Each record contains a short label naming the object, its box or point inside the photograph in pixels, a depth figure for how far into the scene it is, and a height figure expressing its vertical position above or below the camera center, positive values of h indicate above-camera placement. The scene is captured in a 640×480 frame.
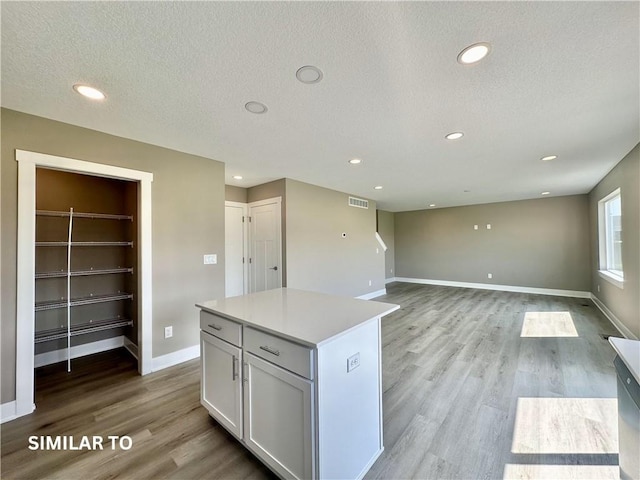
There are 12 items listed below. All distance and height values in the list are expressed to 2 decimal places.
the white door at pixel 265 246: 4.43 -0.01
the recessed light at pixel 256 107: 2.03 +1.12
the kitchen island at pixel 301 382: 1.25 -0.77
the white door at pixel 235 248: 4.75 -0.04
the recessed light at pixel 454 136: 2.57 +1.09
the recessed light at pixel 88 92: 1.79 +1.12
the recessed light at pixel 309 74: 1.61 +1.10
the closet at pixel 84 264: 2.92 -0.21
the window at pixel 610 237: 4.38 +0.06
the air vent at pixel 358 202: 5.81 +0.98
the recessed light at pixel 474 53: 1.43 +1.09
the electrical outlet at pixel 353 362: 1.39 -0.65
